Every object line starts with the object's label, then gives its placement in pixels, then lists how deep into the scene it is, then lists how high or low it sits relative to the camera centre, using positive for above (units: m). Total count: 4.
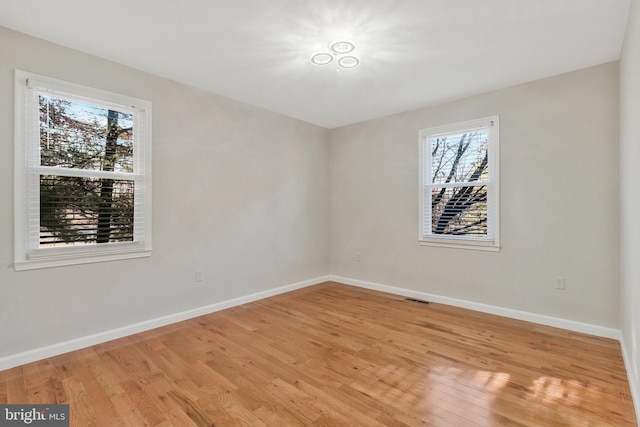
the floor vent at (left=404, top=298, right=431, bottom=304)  4.03 -1.11
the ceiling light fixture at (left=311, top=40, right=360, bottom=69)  2.57 +1.38
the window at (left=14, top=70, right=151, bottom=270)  2.47 +0.36
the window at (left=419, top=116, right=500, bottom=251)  3.61 +0.36
